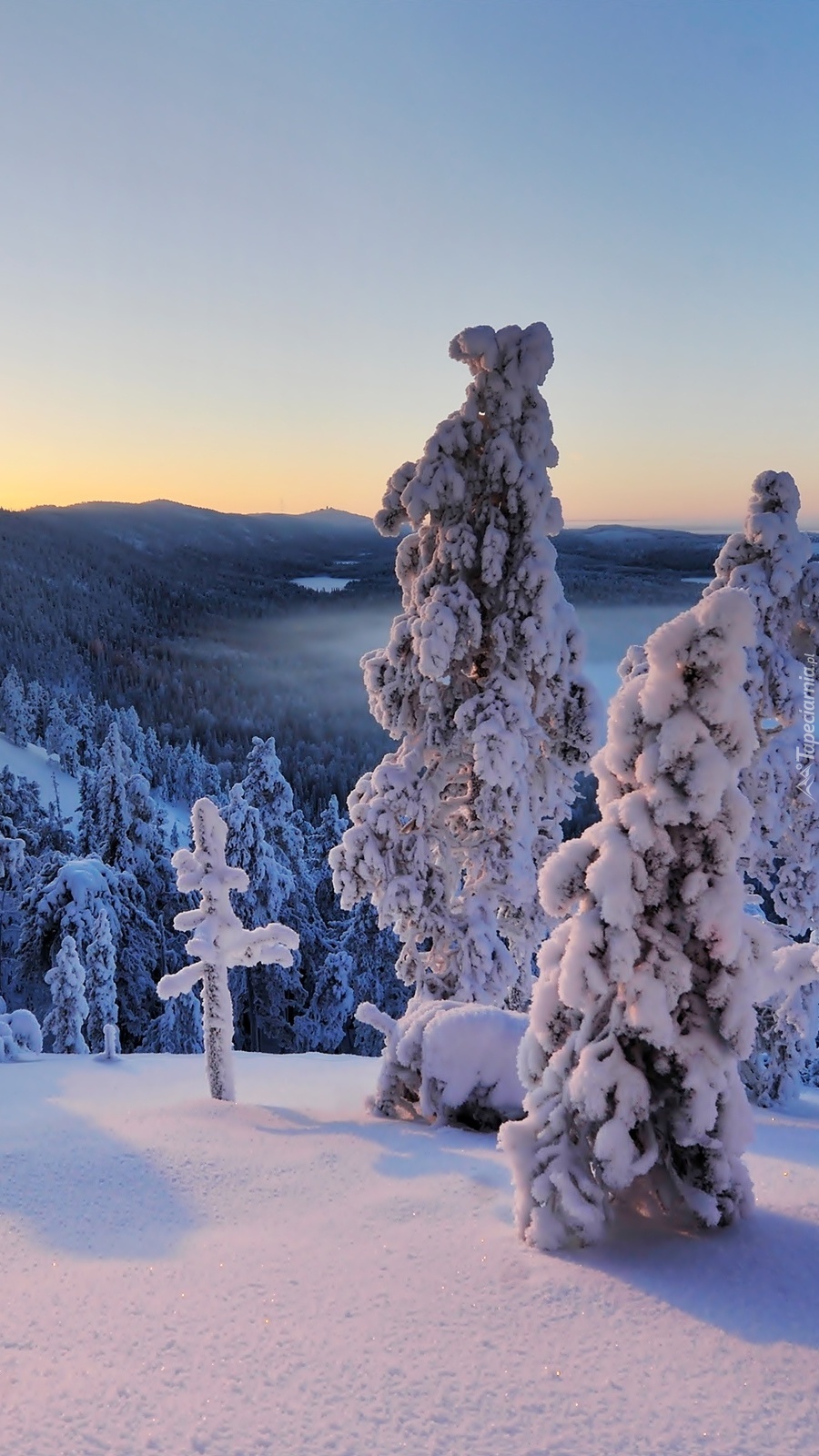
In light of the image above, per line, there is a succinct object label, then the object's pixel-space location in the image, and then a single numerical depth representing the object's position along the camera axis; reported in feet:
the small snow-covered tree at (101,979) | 102.63
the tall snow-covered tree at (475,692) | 39.60
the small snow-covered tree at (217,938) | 41.68
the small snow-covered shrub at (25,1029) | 74.82
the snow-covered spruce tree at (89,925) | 103.40
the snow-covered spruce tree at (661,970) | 16.78
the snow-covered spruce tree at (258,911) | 109.60
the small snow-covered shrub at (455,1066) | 31.04
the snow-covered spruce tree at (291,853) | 128.88
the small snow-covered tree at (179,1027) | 108.47
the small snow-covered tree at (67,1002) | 90.58
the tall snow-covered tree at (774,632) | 44.78
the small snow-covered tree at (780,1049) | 46.24
